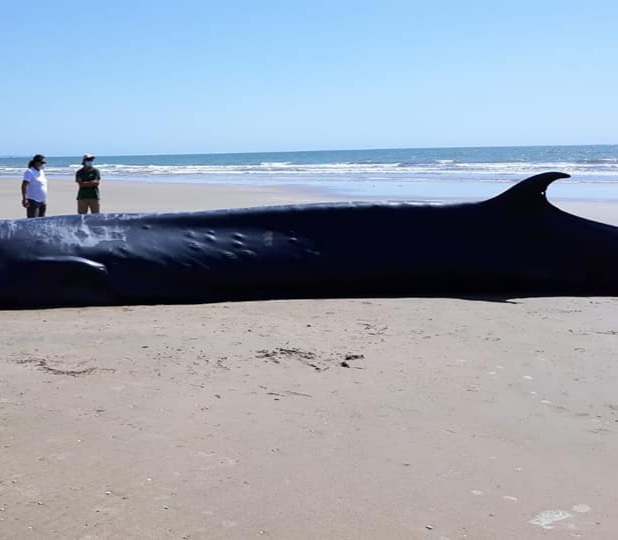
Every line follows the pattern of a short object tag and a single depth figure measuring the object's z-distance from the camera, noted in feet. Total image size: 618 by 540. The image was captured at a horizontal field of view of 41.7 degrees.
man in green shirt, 40.60
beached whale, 24.12
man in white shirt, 38.99
